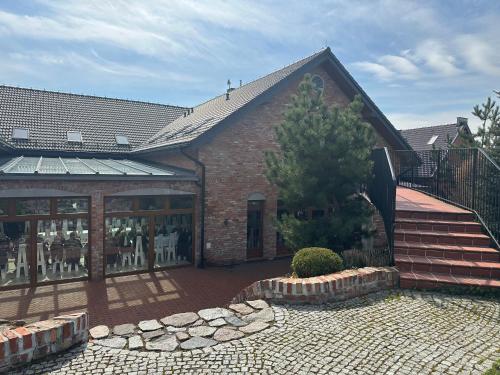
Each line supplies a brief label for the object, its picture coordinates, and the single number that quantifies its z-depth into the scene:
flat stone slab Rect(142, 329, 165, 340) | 5.32
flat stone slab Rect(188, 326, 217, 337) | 5.41
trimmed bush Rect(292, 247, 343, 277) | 7.37
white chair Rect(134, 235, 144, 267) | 12.16
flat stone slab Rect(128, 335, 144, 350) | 5.03
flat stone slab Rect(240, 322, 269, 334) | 5.53
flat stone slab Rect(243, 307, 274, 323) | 5.93
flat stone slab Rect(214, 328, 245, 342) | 5.30
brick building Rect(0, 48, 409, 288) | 10.58
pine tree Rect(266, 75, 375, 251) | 8.89
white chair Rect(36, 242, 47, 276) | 10.72
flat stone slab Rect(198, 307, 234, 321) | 6.00
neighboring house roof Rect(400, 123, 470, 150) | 30.24
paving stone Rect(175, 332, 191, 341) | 5.28
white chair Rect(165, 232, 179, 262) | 12.77
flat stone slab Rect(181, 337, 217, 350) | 5.05
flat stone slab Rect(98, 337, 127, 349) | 5.05
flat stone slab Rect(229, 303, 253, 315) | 6.26
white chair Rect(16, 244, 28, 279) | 10.55
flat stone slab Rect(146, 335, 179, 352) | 5.01
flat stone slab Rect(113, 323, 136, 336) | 5.46
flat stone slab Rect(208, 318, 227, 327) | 5.72
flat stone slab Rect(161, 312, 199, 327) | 5.75
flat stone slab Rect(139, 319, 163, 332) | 5.57
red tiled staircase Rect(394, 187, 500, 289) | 7.34
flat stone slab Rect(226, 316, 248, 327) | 5.77
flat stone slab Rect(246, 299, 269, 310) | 6.43
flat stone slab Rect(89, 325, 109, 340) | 5.34
